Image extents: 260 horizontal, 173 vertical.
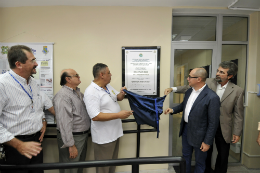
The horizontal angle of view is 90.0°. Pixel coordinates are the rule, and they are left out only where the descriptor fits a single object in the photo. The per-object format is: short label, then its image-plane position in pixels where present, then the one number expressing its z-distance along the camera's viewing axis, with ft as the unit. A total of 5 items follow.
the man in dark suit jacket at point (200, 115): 5.10
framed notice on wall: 7.12
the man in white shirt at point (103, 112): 5.22
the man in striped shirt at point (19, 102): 4.15
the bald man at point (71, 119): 5.14
